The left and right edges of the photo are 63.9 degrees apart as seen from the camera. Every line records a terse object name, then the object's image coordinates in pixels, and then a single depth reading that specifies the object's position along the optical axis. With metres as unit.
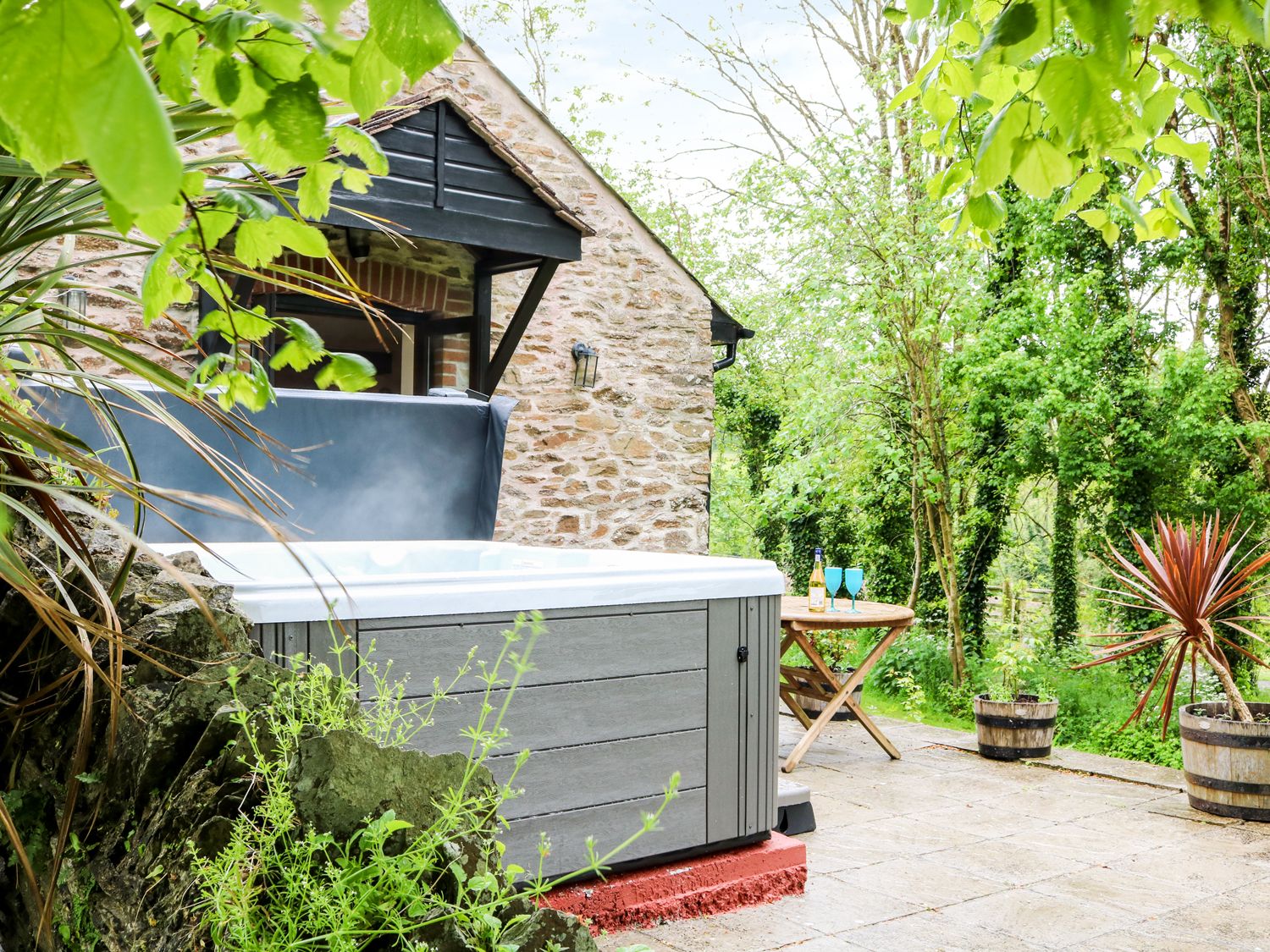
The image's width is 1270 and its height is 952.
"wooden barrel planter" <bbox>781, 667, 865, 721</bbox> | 5.07
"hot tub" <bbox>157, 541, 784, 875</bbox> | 2.37
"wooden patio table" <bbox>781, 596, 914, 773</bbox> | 4.66
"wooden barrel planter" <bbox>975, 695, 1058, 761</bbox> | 5.15
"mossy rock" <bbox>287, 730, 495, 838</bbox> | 1.12
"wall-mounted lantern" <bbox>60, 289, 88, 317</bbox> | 3.98
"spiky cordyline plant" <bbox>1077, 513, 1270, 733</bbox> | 4.04
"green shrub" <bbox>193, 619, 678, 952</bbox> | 0.98
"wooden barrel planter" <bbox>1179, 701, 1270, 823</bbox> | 4.03
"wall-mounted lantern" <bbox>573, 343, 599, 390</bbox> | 5.86
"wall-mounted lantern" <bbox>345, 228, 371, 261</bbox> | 5.03
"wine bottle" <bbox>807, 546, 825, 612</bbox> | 4.96
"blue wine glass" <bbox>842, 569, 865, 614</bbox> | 5.13
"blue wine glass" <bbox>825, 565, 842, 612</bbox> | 5.22
